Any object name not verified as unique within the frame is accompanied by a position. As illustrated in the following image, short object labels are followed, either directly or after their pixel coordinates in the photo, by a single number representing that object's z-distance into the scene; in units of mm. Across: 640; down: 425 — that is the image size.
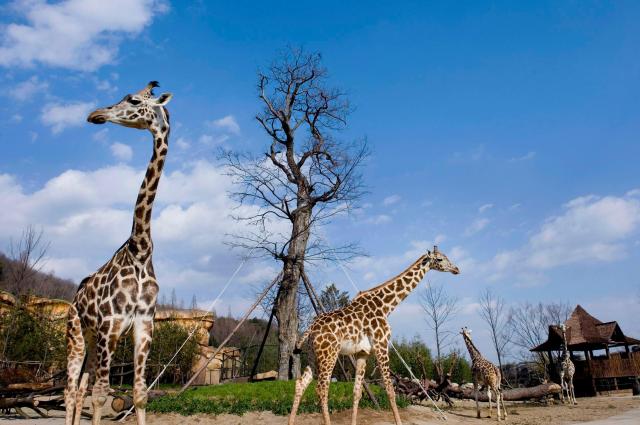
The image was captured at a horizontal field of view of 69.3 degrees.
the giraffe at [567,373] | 19656
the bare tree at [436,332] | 27720
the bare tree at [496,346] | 33525
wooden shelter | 24172
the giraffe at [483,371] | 15055
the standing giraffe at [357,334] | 8453
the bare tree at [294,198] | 15203
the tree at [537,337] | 37750
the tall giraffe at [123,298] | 5035
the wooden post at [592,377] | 24334
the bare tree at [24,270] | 20612
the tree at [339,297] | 34031
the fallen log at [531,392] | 19766
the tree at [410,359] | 31031
